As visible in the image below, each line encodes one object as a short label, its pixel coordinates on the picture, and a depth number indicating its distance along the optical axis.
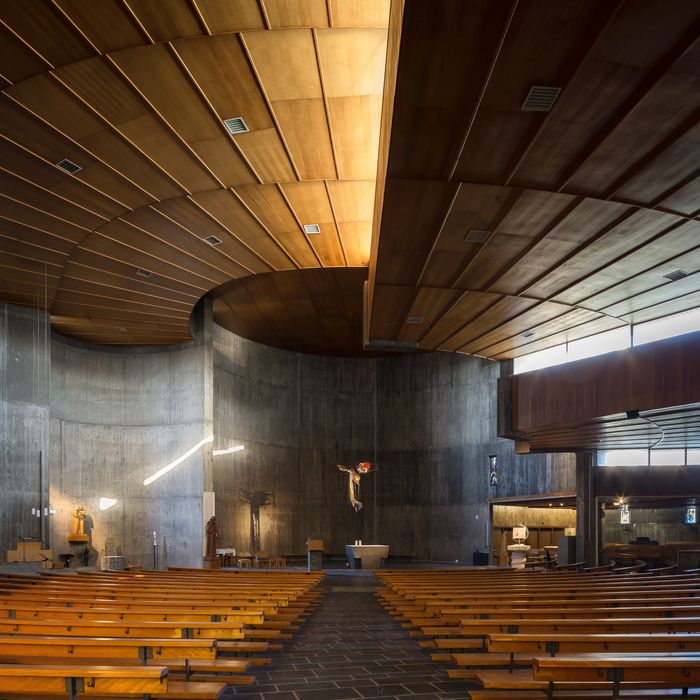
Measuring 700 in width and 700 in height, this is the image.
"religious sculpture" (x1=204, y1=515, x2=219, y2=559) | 20.02
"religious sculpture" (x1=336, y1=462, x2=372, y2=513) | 22.30
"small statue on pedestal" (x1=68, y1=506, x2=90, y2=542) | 19.55
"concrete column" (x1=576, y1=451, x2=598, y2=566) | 19.50
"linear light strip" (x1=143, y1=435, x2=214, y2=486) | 21.17
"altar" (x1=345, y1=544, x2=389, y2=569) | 21.19
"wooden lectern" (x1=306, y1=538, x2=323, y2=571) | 19.42
